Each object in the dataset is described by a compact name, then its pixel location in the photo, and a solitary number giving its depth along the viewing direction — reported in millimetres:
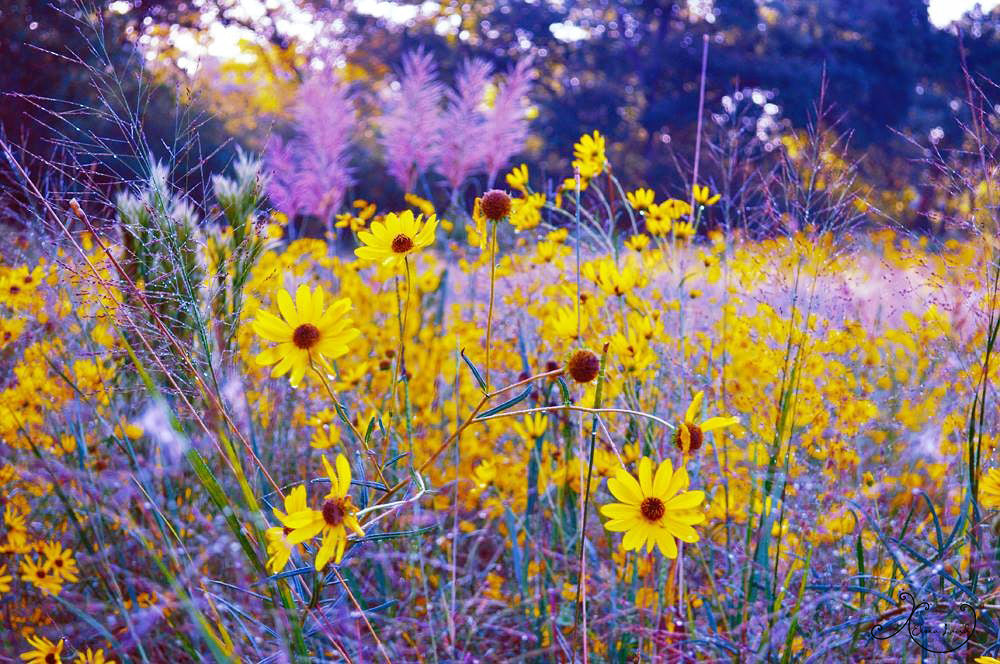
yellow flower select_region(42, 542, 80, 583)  911
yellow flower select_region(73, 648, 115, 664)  790
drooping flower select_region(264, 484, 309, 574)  609
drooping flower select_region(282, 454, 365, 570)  611
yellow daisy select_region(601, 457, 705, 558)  640
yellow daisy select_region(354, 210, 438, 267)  694
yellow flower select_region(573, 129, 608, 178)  1033
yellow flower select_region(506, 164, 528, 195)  1074
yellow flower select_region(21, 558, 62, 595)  880
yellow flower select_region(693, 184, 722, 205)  1021
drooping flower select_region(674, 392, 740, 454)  638
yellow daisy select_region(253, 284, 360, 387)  643
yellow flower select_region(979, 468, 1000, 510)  744
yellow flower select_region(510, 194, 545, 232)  1010
